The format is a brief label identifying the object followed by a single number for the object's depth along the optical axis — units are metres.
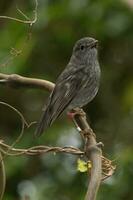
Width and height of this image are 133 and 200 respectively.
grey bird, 6.17
